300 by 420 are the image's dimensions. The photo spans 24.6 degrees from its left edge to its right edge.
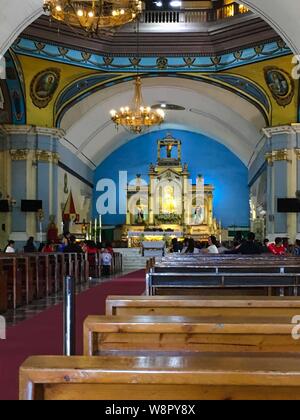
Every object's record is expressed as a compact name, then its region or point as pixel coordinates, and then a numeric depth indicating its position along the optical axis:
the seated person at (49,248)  13.65
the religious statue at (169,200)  23.62
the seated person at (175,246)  16.48
